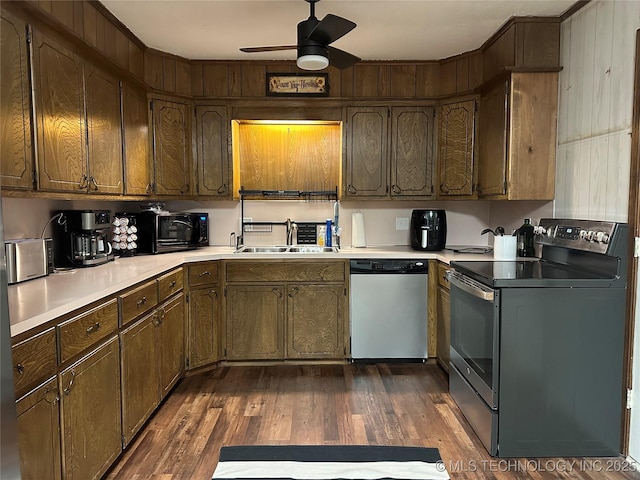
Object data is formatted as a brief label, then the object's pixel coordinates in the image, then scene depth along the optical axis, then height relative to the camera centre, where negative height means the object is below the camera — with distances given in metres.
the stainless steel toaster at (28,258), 2.10 -0.21
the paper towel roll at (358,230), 4.02 -0.14
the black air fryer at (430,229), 3.67 -0.12
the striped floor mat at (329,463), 1.80 -1.04
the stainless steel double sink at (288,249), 3.81 -0.29
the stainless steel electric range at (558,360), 2.24 -0.72
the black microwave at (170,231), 3.41 -0.13
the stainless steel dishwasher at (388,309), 3.53 -0.74
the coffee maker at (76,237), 2.67 -0.13
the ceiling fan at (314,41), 2.38 +0.95
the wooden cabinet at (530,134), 2.94 +0.51
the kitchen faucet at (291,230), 4.07 -0.14
